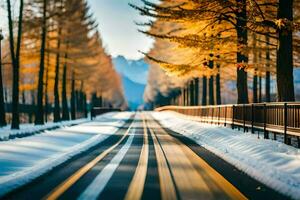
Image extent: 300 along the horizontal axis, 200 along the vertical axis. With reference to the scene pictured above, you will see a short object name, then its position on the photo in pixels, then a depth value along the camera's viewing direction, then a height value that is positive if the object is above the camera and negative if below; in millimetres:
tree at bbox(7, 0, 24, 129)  27938 +2150
